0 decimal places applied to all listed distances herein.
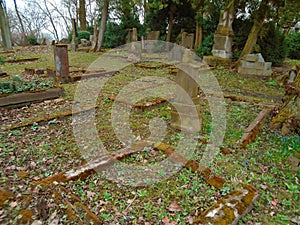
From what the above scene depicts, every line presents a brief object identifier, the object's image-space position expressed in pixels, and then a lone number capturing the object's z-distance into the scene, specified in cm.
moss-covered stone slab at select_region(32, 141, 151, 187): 264
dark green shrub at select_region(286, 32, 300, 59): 1543
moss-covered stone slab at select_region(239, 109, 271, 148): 372
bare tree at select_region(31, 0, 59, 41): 2836
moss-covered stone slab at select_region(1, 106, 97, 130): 409
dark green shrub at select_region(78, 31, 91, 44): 1883
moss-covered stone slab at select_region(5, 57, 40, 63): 1062
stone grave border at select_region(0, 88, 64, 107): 492
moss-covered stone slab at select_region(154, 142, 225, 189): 279
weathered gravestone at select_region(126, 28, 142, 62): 1150
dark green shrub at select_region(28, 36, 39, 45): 2075
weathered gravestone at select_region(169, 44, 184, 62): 1172
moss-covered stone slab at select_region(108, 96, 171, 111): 494
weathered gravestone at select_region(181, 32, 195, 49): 1184
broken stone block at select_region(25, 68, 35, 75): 807
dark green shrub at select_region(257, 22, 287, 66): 1087
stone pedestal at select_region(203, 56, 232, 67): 1018
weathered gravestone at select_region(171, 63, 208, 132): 408
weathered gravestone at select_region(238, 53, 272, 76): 887
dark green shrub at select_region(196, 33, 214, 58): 1220
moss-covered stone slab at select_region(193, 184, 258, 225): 211
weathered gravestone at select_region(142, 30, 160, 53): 1381
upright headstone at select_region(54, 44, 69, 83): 683
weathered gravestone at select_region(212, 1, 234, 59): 988
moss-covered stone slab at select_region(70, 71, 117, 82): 727
